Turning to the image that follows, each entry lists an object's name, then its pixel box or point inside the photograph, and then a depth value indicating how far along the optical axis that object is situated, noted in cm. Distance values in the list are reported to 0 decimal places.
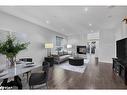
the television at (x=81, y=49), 885
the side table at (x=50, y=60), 503
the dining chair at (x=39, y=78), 203
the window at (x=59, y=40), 737
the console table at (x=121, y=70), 269
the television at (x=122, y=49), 306
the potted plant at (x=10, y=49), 191
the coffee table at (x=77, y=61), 511
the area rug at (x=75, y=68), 417
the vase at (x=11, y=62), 211
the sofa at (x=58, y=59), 554
